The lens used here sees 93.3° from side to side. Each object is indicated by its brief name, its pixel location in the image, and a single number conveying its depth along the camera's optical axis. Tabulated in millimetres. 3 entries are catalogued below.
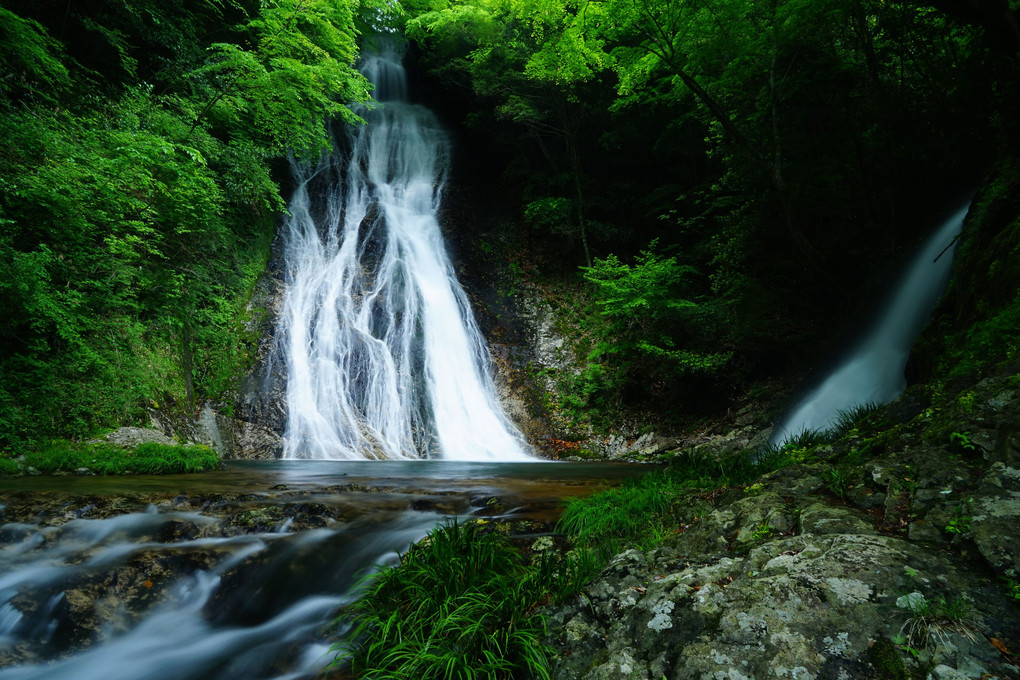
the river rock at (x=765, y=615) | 1685
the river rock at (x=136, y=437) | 6902
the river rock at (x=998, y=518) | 1750
